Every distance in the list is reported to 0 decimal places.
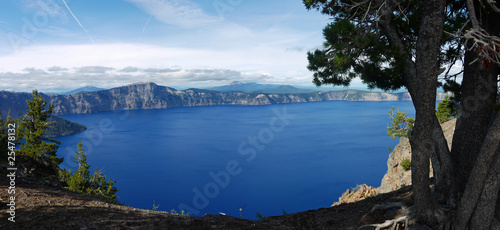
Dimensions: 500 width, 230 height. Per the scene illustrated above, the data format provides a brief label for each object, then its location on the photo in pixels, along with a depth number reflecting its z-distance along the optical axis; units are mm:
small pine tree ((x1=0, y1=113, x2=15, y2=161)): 21319
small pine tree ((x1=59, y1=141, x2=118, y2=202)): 24109
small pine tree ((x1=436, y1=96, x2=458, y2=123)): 36531
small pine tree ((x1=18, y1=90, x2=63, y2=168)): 24092
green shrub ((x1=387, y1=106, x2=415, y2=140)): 41169
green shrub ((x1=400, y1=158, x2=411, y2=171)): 26344
